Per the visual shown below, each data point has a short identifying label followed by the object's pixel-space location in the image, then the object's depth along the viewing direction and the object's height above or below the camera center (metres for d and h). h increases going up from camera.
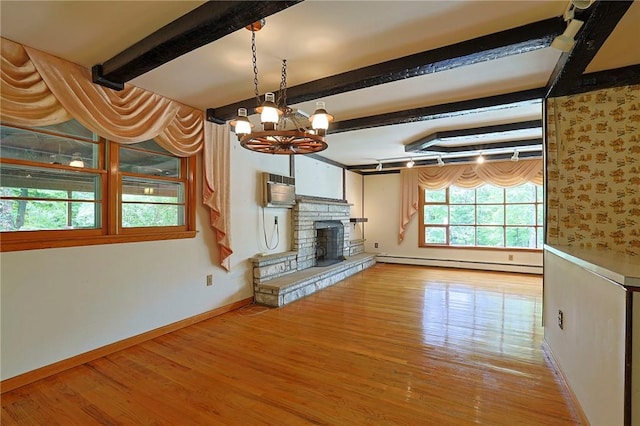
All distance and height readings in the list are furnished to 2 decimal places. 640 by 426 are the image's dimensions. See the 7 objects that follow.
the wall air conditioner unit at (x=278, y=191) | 4.50 +0.31
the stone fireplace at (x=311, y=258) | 4.23 -0.88
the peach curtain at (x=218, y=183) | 3.54 +0.33
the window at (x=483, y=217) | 6.25 -0.14
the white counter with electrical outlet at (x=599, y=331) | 1.30 -0.66
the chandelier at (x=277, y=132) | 2.05 +0.59
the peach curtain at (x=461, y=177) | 6.04 +0.75
